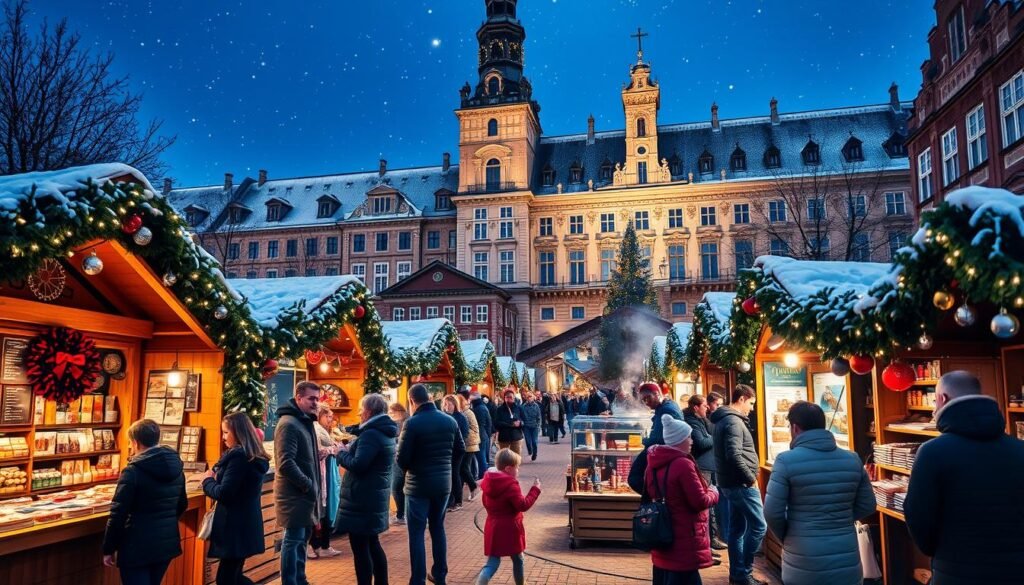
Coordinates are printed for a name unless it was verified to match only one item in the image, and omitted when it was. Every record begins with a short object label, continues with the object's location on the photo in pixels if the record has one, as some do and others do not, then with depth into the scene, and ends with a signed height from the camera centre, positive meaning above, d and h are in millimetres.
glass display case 8805 -1357
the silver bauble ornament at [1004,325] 4320 +313
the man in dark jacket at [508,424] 15156 -1082
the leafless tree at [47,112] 15258 +6272
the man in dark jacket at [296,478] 5934 -903
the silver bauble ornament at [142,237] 6191 +1288
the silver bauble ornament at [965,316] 4711 +408
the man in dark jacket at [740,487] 7031 -1183
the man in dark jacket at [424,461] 6539 -832
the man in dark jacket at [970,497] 3238 -602
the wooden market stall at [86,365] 5273 +129
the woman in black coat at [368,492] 6016 -1037
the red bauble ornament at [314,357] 9961 +290
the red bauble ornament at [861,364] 6461 +99
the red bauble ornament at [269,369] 8227 +93
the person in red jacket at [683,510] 4855 -976
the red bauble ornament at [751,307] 8578 +864
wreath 6508 +134
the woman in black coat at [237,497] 5430 -980
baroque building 50250 +13319
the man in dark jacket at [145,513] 4828 -992
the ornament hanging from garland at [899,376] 6410 -17
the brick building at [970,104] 16781 +7677
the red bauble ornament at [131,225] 6176 +1395
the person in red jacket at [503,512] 6210 -1270
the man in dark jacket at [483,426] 14141 -1061
